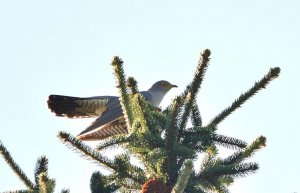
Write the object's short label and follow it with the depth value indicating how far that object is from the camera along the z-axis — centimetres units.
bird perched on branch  1291
